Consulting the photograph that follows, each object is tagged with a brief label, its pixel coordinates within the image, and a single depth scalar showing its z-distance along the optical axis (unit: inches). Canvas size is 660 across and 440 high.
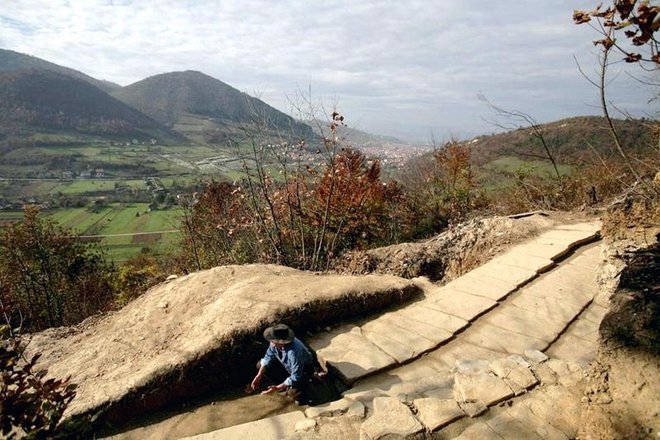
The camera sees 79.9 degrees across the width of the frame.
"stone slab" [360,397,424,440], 114.1
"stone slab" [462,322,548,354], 164.2
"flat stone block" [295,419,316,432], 126.7
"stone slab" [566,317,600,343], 170.6
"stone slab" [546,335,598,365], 156.1
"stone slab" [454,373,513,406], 123.8
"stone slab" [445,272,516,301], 205.2
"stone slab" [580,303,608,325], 183.3
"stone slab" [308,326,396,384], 155.7
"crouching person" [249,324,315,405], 152.1
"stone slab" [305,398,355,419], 133.3
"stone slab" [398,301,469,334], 179.5
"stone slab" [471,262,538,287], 217.9
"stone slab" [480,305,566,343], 172.9
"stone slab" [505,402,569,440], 106.4
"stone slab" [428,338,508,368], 159.8
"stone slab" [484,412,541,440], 108.6
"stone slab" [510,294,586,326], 184.5
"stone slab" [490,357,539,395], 128.2
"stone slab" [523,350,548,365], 143.8
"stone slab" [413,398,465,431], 116.6
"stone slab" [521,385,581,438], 109.3
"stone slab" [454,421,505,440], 110.4
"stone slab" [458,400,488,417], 119.1
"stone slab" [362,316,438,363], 164.2
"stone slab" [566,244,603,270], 233.6
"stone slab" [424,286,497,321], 189.2
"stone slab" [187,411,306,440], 127.9
